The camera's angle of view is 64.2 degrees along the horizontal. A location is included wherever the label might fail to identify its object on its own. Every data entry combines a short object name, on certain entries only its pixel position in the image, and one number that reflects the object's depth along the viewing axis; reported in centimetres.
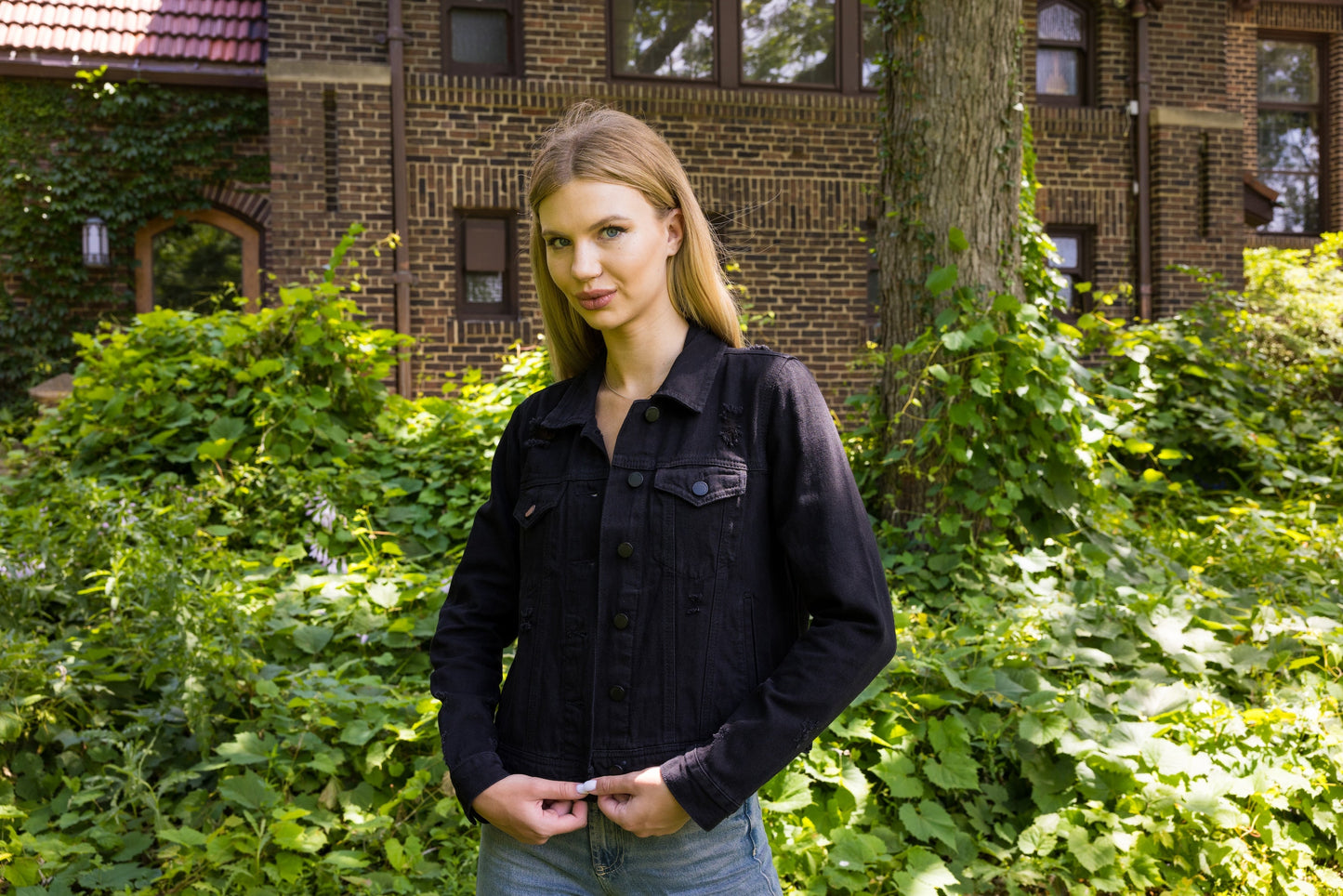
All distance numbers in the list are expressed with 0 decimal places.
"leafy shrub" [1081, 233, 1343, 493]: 635
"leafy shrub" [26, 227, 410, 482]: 545
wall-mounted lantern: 1048
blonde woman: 142
